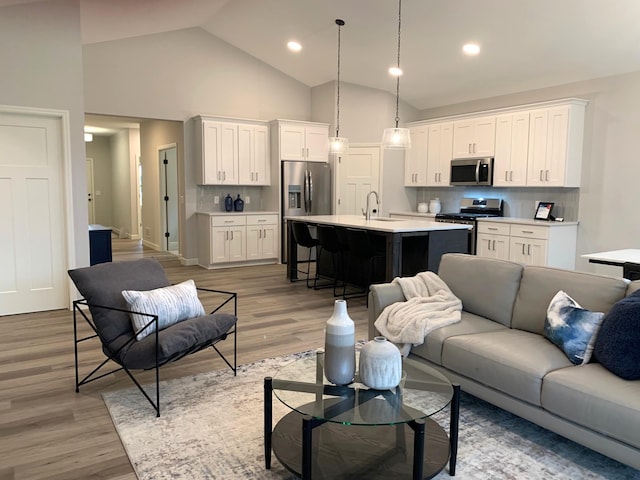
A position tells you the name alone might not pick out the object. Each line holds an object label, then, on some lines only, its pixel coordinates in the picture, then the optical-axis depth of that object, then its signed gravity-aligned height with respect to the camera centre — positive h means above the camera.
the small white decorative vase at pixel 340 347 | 2.18 -0.70
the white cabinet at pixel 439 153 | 7.78 +0.69
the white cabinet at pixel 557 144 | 6.18 +0.70
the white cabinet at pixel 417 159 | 8.20 +0.64
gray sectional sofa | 2.12 -0.84
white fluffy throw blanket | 3.01 -0.76
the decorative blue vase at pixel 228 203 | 8.02 -0.17
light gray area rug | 2.24 -1.28
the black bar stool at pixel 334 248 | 5.91 -0.68
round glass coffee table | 1.94 -1.00
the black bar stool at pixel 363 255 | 5.41 -0.68
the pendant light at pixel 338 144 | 6.27 +0.65
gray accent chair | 2.77 -0.84
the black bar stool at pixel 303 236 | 6.29 -0.56
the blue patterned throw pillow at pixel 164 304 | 2.99 -0.73
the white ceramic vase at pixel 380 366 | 2.10 -0.75
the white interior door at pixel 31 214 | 4.71 -0.24
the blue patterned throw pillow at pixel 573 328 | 2.47 -0.69
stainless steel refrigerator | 8.12 +0.06
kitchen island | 5.00 -0.50
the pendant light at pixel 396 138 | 5.10 +0.60
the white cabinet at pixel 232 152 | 7.61 +0.66
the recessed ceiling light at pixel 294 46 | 7.38 +2.29
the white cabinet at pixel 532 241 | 6.17 -0.59
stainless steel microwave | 7.16 +0.38
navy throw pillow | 2.22 -0.68
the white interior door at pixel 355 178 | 8.33 +0.29
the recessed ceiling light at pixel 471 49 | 6.14 +1.91
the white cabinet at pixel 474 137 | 7.12 +0.90
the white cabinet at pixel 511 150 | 6.68 +0.66
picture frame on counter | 6.57 -0.19
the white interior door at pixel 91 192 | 12.27 -0.03
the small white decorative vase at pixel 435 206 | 8.18 -0.18
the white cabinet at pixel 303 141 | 8.03 +0.89
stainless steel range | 7.12 -0.26
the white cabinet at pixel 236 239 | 7.56 -0.75
